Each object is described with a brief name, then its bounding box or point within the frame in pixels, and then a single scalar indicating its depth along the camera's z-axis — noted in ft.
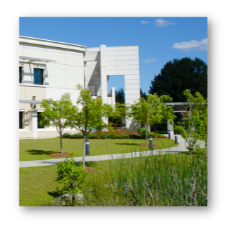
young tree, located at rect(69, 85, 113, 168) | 31.65
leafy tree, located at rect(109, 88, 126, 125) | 228.74
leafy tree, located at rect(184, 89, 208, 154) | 37.20
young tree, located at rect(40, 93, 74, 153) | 41.06
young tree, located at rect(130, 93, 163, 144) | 63.21
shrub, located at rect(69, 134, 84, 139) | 79.64
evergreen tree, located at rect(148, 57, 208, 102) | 173.47
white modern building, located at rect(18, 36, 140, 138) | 80.28
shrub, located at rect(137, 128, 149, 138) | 84.43
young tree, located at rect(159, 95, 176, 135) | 82.23
